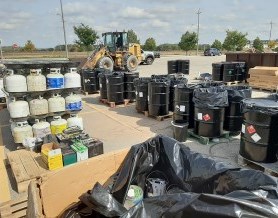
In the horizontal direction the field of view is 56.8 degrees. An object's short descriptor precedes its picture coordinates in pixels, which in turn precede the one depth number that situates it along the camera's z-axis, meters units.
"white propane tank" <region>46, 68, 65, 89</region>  6.02
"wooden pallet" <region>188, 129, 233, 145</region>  6.12
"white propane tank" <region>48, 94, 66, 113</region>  6.17
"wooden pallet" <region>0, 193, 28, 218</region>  3.37
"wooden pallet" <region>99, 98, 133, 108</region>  9.89
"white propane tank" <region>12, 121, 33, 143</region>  5.84
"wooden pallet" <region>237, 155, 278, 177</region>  4.44
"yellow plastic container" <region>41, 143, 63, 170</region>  4.36
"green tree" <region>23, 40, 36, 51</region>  61.66
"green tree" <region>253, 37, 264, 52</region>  54.39
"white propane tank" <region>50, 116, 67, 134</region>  6.17
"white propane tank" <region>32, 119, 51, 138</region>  5.98
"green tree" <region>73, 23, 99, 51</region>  35.66
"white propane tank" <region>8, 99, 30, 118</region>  5.73
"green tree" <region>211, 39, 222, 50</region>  67.94
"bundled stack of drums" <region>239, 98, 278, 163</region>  4.39
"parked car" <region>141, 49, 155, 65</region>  27.39
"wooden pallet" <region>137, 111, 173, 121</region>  7.96
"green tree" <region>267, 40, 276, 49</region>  56.25
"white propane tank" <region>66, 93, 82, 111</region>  6.36
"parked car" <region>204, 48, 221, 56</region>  47.47
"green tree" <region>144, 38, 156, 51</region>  65.38
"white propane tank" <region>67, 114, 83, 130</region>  6.40
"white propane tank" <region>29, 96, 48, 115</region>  5.95
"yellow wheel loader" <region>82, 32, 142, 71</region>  17.89
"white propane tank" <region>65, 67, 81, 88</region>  6.30
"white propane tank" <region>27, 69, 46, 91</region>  5.81
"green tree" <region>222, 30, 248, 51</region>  51.94
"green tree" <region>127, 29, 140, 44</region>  65.75
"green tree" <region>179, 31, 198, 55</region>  53.61
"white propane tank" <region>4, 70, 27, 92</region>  5.65
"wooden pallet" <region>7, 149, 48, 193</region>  4.08
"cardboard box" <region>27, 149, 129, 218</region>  2.69
